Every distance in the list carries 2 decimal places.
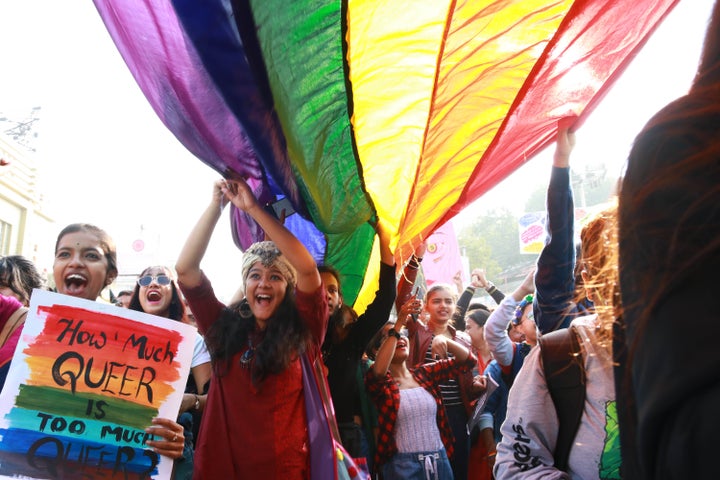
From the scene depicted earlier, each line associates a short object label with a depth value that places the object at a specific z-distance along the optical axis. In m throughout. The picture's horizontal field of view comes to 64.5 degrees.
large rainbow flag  1.83
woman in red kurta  2.22
